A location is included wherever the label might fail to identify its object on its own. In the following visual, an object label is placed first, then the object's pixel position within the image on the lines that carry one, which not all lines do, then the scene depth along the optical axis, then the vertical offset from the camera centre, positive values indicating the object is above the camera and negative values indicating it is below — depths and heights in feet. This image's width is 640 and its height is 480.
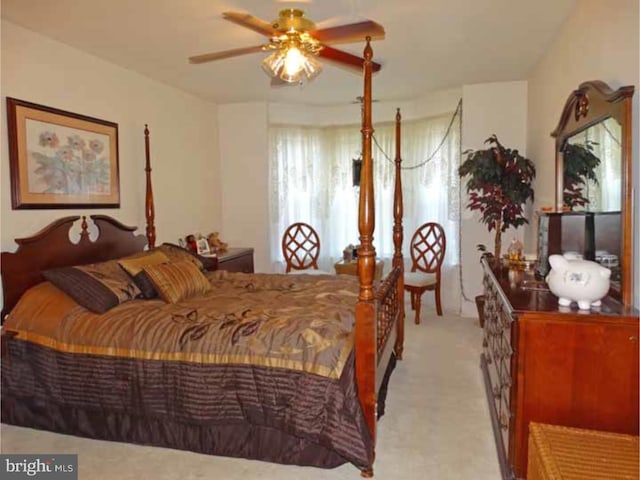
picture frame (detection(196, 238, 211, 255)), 14.42 -0.68
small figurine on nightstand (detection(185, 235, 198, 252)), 14.30 -0.58
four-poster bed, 6.65 -2.48
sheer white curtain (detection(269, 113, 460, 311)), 16.80 +1.67
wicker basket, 4.63 -2.68
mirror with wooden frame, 6.16 +1.04
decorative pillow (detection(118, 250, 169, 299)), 9.41 -0.97
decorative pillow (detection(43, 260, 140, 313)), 8.34 -1.18
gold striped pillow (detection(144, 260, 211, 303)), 9.23 -1.21
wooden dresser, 5.62 -1.99
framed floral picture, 9.32 +1.70
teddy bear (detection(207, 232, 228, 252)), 15.28 -0.63
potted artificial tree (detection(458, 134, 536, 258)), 13.15 +1.22
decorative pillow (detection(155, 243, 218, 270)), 11.39 -0.76
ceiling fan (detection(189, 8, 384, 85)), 7.15 +3.29
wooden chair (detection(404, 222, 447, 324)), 15.01 -1.48
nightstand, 14.16 -1.17
